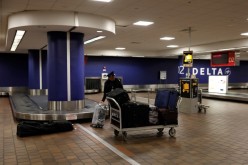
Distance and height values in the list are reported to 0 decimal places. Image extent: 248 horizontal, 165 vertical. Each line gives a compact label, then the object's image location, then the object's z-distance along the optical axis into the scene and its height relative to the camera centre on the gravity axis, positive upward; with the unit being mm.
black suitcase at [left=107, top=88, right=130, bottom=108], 6496 -426
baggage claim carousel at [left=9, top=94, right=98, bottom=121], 8320 -1081
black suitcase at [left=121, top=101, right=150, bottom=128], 6344 -863
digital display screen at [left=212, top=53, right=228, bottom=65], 17045 +1275
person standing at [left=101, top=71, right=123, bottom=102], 8844 -204
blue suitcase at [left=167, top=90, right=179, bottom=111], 6902 -566
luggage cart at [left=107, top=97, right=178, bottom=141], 6298 -1141
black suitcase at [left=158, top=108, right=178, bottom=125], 6664 -963
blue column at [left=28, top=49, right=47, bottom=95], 16422 +537
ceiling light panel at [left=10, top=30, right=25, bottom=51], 9920 +1828
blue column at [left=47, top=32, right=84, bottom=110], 9070 +323
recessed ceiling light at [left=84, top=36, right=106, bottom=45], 10972 +1766
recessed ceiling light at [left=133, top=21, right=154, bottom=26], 10070 +2147
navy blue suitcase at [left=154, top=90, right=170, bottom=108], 7147 -555
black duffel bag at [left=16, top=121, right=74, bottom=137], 6781 -1284
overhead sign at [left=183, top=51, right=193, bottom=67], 12914 +978
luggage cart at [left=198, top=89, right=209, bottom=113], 11021 -1110
